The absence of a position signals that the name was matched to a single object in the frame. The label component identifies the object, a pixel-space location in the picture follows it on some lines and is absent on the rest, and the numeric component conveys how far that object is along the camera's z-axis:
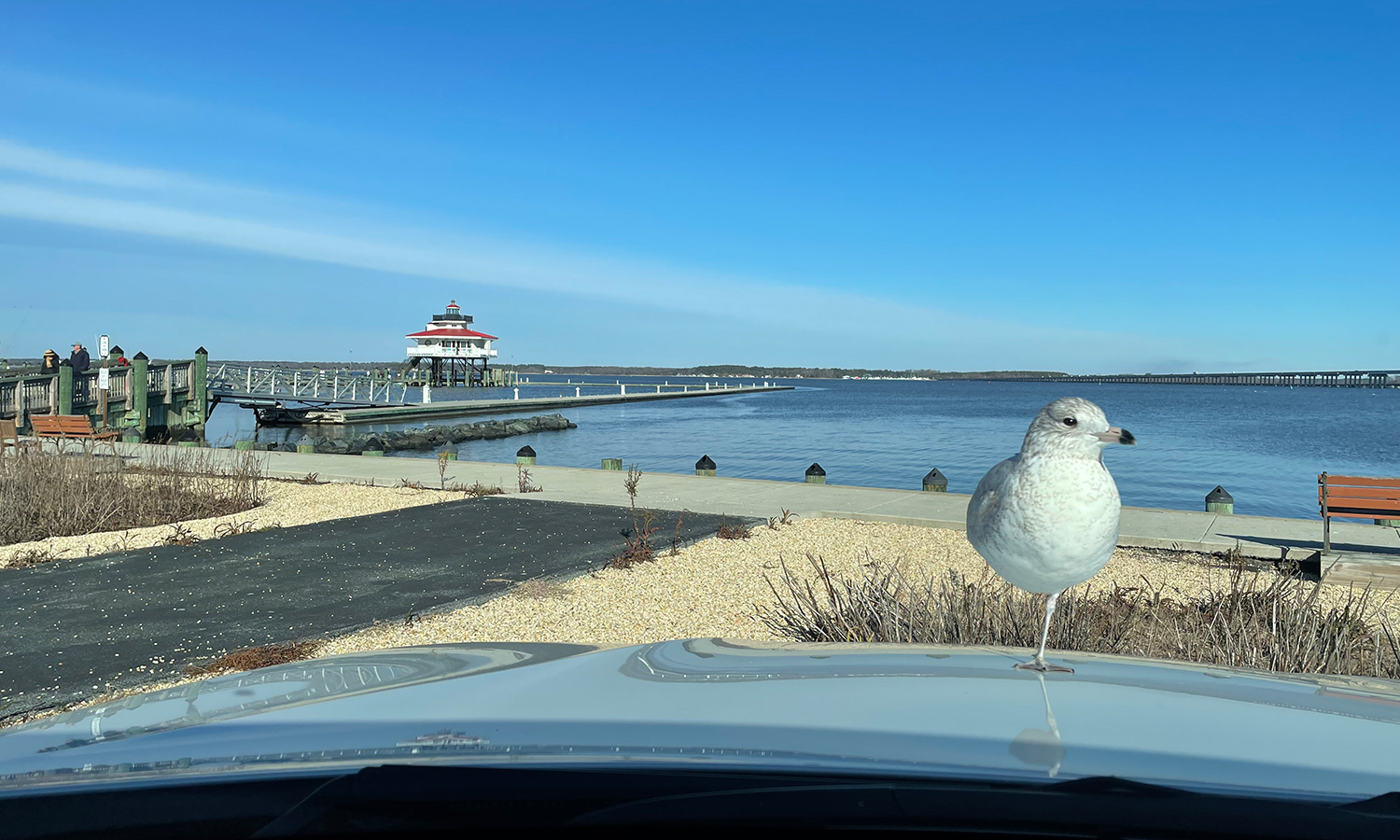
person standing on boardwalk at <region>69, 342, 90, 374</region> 25.12
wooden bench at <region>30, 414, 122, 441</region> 17.12
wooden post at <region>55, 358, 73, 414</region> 24.06
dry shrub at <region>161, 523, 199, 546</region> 9.32
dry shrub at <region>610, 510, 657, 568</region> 8.54
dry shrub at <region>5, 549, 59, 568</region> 8.34
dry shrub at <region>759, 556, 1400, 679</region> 4.34
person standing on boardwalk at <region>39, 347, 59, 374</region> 25.56
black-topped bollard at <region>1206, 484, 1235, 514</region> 13.32
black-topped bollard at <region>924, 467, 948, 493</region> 15.15
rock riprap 28.56
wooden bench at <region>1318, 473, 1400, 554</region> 8.60
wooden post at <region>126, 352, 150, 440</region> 28.38
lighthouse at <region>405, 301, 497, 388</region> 92.44
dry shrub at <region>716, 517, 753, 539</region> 9.96
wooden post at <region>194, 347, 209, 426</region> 32.81
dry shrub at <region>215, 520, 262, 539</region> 9.96
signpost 23.34
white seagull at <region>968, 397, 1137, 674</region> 1.90
